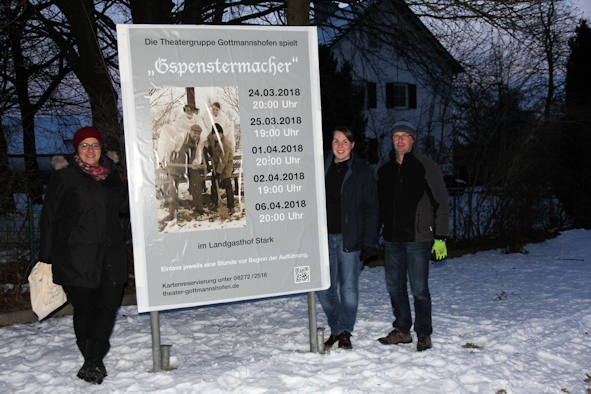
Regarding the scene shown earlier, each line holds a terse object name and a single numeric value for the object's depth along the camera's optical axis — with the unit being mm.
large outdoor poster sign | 3336
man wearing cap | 3855
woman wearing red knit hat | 3357
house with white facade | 8305
